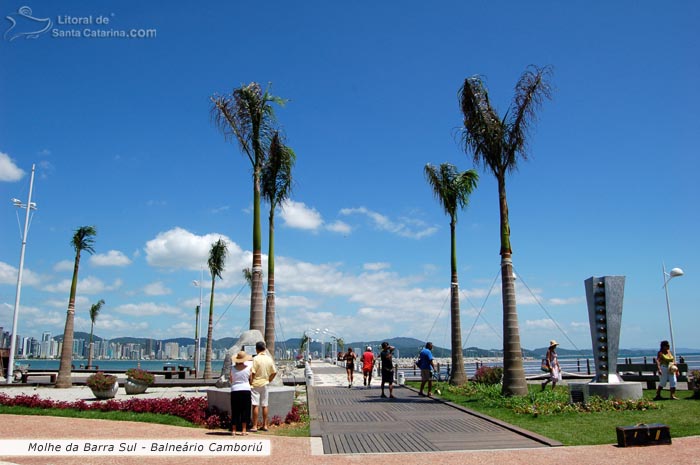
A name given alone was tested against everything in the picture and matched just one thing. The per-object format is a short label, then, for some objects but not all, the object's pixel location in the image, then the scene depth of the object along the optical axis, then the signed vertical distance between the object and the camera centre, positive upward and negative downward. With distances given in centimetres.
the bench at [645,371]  1805 -105
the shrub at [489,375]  1869 -115
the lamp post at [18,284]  2790 +282
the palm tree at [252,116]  1734 +713
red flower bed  1124 -160
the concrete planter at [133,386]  1923 -168
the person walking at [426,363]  1673 -67
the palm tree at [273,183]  2069 +623
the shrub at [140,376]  1909 -133
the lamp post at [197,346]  3575 -51
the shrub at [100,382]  1733 -140
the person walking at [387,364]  1653 -71
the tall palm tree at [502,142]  1536 +600
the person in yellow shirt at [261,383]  1002 -79
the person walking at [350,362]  2113 -86
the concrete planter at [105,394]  1744 -179
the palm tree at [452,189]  2116 +596
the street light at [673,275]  2342 +305
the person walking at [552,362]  1598 -56
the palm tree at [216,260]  3384 +490
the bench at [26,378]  2742 -208
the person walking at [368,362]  2089 -81
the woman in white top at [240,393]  959 -94
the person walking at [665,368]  1455 -64
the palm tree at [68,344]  2330 -28
